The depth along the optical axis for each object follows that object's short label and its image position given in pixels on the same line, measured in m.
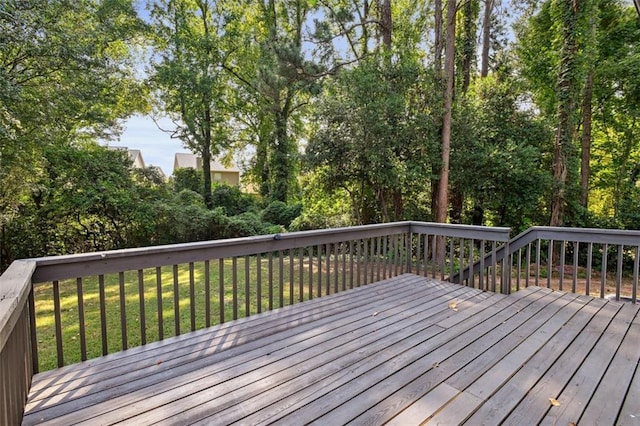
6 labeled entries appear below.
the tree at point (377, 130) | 7.55
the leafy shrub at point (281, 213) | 12.29
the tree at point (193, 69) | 13.81
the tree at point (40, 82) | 5.73
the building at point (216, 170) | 28.06
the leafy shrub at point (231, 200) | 14.38
